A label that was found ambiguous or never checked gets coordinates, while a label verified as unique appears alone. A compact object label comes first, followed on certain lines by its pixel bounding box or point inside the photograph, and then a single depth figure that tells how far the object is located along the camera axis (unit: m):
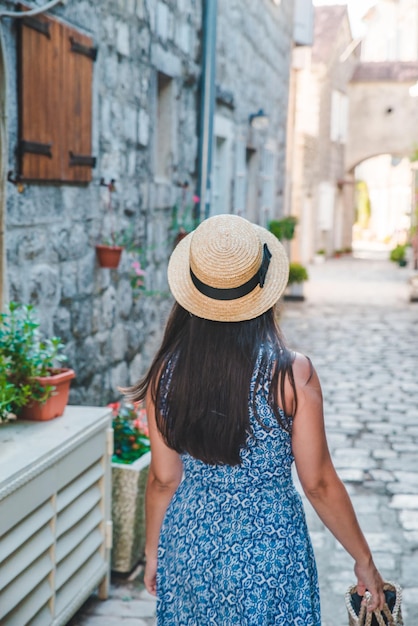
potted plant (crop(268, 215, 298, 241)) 12.40
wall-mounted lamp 11.07
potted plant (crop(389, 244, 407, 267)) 23.75
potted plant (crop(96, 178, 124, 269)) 5.37
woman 2.08
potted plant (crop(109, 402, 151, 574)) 3.88
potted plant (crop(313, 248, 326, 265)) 25.56
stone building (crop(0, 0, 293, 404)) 4.13
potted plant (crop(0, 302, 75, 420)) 3.23
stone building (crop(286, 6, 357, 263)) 24.23
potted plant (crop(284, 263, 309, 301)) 14.44
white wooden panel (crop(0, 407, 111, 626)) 2.73
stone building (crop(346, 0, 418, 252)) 29.45
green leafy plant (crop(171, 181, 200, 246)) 7.46
